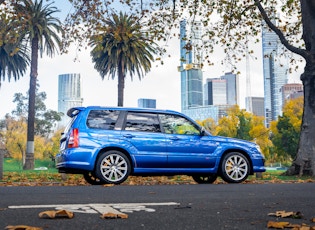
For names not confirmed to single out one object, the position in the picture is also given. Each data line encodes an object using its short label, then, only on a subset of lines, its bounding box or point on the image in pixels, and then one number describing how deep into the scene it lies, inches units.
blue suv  428.8
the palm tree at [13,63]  1856.5
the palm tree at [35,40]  1514.5
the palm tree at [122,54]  1491.1
